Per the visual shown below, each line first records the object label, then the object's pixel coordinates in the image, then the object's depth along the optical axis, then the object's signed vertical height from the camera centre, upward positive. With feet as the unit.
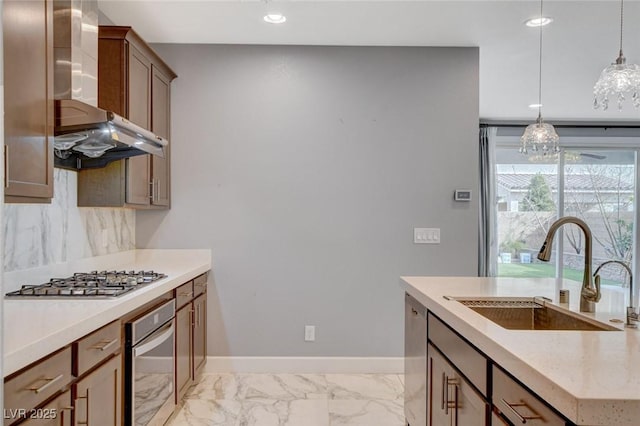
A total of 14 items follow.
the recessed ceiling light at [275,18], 10.12 +4.48
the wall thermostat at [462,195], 12.01 +0.45
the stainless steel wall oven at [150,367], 6.52 -2.62
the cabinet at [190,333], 9.13 -2.82
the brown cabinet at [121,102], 9.19 +2.29
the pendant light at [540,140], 11.38 +1.89
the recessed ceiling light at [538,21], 10.18 +4.46
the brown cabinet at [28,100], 5.03 +1.33
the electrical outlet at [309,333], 12.00 -3.36
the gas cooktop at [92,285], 6.47 -1.27
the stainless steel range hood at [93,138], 6.36 +1.19
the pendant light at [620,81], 7.91 +2.40
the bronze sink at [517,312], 6.29 -1.47
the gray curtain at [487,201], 20.70 +0.51
